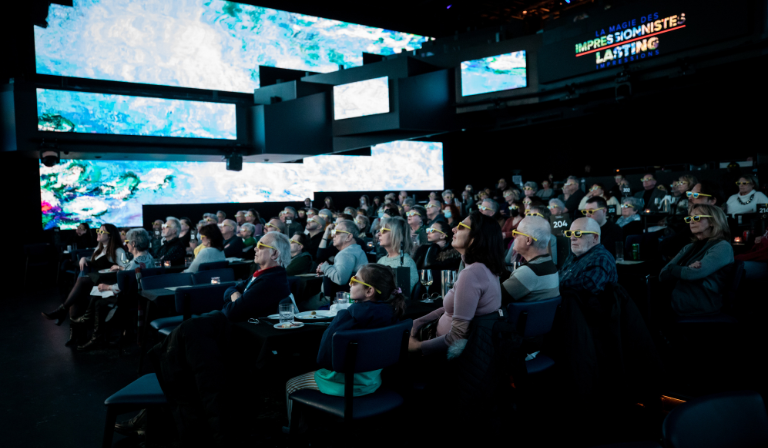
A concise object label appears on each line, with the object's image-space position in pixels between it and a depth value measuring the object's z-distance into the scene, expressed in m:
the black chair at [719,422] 1.43
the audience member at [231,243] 8.16
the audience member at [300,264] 6.01
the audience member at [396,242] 4.91
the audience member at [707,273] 4.40
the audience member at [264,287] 3.82
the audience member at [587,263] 3.59
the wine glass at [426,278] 4.31
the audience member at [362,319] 2.81
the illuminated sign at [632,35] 9.31
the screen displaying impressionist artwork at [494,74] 13.23
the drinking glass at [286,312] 3.51
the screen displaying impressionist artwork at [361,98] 14.07
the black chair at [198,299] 4.32
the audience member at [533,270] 3.52
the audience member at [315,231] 7.61
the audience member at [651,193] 10.17
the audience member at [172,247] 7.57
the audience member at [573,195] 10.15
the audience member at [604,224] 6.15
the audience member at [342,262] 5.14
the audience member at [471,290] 2.99
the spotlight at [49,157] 11.39
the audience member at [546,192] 13.27
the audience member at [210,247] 6.11
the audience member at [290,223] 10.59
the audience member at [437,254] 5.38
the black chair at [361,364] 2.57
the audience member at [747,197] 7.92
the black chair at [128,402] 2.82
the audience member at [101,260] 6.35
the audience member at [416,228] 7.00
